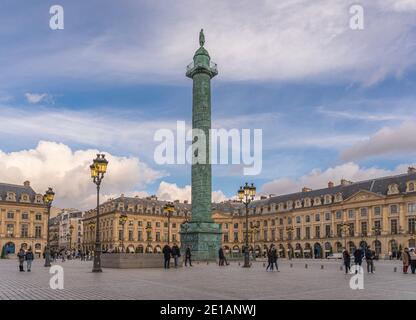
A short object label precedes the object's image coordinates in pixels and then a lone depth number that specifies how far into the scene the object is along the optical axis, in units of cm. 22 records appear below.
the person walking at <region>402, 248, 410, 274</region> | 2683
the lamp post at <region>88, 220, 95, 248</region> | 11497
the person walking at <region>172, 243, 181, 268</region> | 3173
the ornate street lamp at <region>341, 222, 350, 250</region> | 8295
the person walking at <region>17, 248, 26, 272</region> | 2723
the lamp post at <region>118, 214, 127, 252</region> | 5439
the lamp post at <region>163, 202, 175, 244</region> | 4214
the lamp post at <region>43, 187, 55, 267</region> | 3356
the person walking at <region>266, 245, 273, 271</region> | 2985
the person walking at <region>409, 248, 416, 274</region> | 2702
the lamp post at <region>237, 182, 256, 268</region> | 3550
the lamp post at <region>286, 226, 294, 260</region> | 10076
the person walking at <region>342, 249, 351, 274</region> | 2684
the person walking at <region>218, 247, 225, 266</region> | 3684
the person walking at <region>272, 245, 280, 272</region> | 2981
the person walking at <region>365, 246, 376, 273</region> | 2737
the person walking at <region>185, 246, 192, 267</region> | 3472
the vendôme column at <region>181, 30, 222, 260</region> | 4544
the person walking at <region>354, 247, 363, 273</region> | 2730
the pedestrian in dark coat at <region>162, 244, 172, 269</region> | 3047
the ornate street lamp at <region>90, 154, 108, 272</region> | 2736
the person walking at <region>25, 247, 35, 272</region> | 2723
